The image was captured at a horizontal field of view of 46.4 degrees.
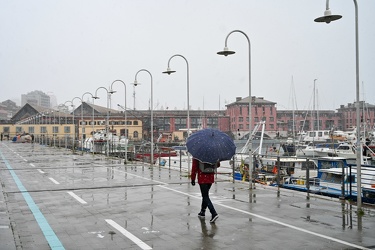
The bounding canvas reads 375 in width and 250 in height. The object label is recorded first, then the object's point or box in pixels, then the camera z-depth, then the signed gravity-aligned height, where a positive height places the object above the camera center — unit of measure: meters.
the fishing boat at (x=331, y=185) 16.02 -2.46
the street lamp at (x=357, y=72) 11.42 +1.54
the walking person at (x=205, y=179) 10.27 -1.14
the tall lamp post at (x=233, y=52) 15.82 +3.02
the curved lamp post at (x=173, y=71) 22.22 +3.23
